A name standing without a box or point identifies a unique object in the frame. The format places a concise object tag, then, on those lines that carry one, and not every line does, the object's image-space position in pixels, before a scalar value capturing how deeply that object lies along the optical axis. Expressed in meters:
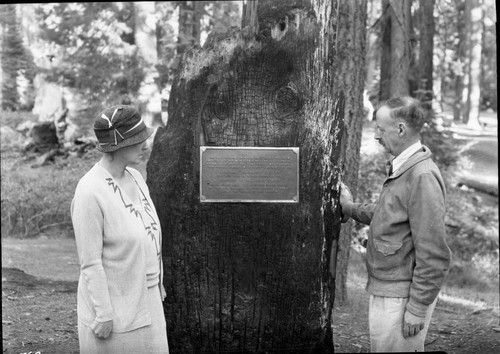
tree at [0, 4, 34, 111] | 12.57
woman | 3.34
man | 3.58
